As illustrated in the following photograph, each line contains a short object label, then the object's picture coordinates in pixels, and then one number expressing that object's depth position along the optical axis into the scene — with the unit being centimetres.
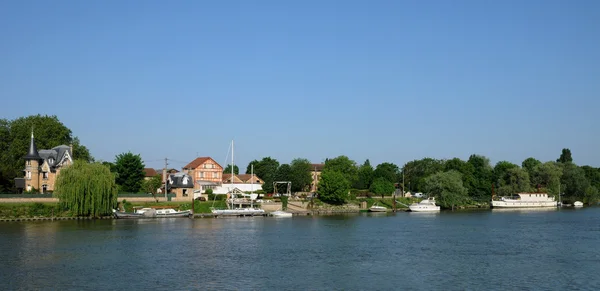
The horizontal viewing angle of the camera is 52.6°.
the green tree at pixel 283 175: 12428
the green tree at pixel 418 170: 14879
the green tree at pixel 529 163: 14615
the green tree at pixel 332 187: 10238
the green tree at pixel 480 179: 12912
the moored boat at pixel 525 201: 12219
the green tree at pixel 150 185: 9902
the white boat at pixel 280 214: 9146
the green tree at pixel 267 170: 12581
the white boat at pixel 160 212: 8356
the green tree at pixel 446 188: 11206
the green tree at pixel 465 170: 12875
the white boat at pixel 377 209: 10450
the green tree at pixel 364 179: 13468
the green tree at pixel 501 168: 13800
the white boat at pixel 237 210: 8806
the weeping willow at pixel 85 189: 7644
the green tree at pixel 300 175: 12512
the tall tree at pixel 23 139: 9762
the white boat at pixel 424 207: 10631
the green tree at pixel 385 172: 13375
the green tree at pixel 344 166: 13725
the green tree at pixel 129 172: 9444
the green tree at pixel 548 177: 12838
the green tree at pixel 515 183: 12765
